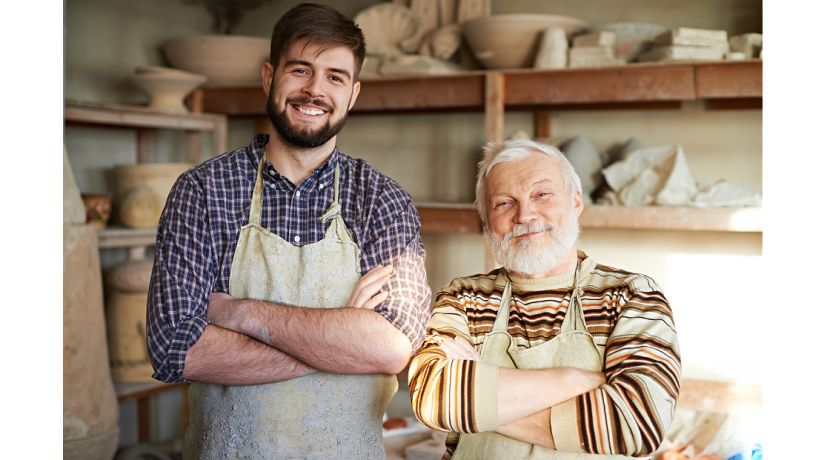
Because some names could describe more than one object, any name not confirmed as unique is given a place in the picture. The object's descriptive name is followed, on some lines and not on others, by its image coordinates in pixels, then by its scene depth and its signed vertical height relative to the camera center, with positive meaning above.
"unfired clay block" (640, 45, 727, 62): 2.43 +0.64
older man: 1.25 -0.24
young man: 1.37 -0.11
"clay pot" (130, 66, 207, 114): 3.07 +0.67
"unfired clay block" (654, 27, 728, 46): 2.44 +0.70
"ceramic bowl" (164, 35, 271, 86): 3.18 +0.83
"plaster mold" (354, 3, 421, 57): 3.20 +0.99
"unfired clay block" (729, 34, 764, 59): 2.43 +0.68
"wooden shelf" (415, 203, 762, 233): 2.39 +0.04
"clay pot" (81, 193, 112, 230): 2.86 +0.09
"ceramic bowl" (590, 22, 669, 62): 2.72 +0.79
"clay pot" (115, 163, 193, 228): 2.99 +0.17
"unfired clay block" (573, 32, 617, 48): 2.61 +0.74
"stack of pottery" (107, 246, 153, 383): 2.91 -0.41
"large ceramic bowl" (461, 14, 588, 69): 2.70 +0.80
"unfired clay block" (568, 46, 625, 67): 2.59 +0.67
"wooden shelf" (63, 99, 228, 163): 2.74 +0.49
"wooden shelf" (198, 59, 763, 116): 2.39 +0.55
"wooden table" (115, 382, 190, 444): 2.89 -0.75
